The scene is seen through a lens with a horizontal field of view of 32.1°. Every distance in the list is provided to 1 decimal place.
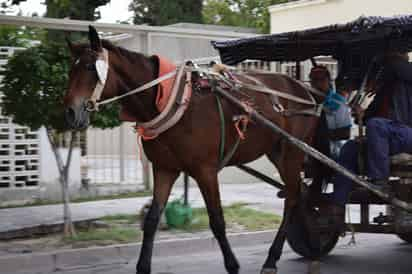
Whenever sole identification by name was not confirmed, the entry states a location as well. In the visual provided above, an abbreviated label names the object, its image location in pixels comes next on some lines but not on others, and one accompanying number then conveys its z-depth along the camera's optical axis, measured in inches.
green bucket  374.6
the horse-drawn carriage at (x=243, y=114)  234.8
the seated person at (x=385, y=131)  258.8
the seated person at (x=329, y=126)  291.3
